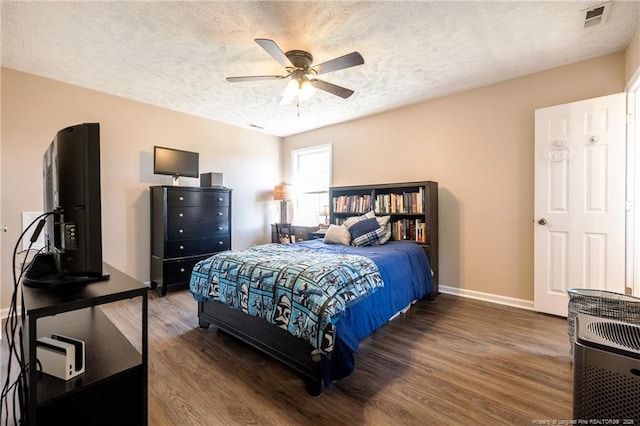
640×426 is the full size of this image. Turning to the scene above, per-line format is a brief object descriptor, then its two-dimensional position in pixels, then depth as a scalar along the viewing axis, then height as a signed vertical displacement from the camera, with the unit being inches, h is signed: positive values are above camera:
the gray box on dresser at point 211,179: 162.1 +17.7
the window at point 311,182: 197.5 +20.1
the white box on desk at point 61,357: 43.3 -23.2
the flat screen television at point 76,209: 45.0 +0.2
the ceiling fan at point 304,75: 88.5 +45.1
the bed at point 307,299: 66.0 -24.9
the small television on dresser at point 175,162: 145.1 +25.7
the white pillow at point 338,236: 131.4 -12.3
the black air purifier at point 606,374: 40.8 -25.1
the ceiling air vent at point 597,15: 79.3 +57.0
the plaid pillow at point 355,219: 138.7 -4.7
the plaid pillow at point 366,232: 128.2 -10.4
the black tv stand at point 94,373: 38.1 -25.8
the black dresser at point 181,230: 140.9 -10.8
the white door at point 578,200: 98.4 +3.7
